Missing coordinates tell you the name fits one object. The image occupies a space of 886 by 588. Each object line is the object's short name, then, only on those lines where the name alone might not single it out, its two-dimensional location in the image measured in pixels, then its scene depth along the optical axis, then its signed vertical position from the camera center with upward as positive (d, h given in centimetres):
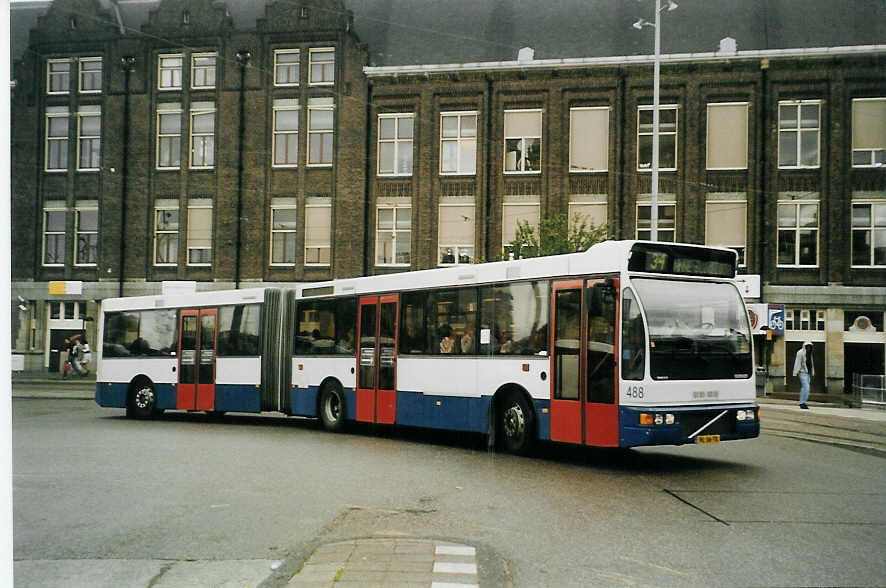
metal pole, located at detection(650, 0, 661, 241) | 2300 +545
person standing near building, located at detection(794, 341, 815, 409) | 2034 -133
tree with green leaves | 2661 +215
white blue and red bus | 1056 -64
